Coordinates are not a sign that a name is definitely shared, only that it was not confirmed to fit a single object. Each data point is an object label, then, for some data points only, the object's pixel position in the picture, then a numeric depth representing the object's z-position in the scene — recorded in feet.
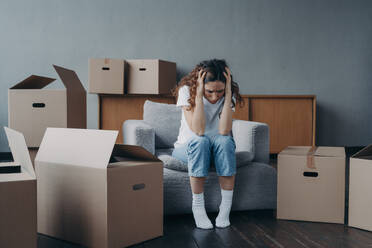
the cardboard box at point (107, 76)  12.08
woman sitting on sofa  6.00
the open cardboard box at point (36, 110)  6.34
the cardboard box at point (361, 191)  5.74
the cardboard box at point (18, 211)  3.90
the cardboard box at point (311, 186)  6.07
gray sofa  6.42
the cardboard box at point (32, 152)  6.32
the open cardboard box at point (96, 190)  4.64
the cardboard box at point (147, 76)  12.22
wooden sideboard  13.39
